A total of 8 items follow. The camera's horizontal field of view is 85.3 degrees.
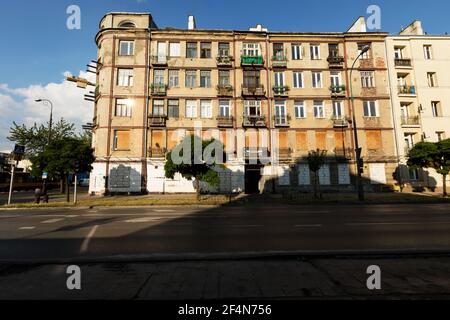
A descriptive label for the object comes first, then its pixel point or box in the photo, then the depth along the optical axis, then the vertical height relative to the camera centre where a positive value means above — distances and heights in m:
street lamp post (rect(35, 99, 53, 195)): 25.72 +8.78
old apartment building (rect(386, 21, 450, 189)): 26.78 +10.18
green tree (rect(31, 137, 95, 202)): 18.12 +2.16
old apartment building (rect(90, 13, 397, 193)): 26.20 +9.10
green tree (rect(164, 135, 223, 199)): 18.66 +2.02
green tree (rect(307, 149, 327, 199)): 21.27 +1.89
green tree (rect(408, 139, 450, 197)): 20.02 +2.13
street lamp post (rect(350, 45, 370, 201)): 18.64 +0.21
